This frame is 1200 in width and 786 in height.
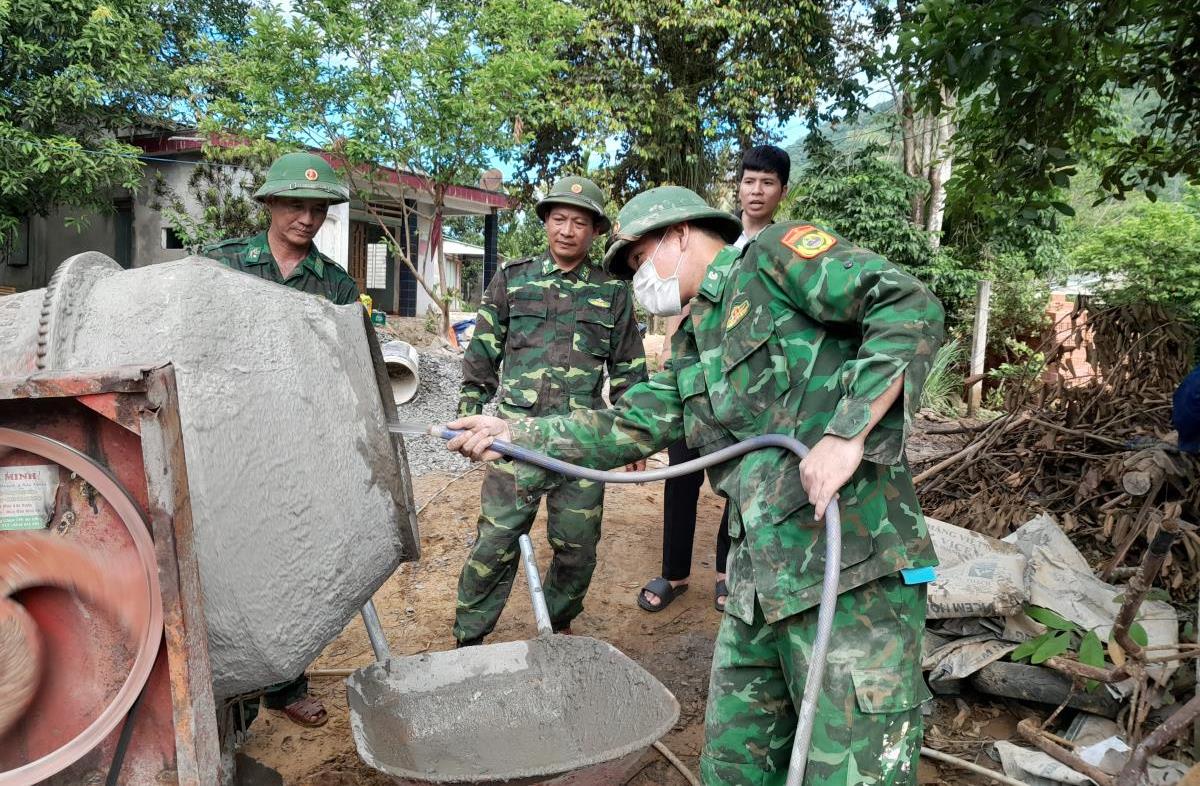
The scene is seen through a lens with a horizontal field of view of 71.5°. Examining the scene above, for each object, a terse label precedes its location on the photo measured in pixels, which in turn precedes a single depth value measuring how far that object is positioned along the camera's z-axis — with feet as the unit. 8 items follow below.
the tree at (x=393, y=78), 31.78
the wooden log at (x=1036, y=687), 9.36
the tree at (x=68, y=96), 31.30
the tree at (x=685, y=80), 41.11
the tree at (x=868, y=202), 42.88
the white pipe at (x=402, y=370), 27.50
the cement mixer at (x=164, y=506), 4.57
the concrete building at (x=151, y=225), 39.19
